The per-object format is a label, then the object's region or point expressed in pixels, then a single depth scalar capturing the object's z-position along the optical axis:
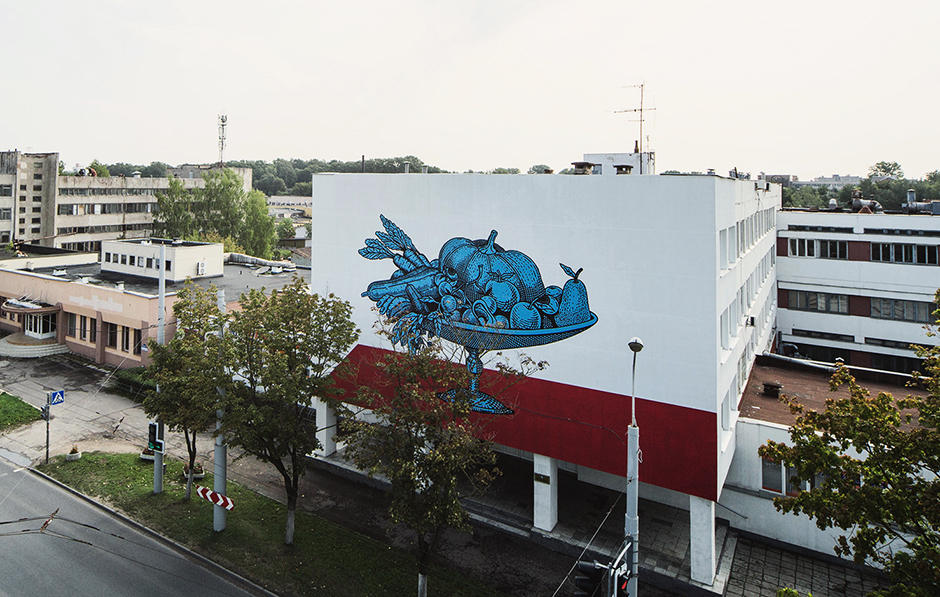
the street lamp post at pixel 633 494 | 12.30
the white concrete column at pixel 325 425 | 27.36
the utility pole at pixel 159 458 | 23.28
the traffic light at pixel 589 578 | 10.38
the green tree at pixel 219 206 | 72.19
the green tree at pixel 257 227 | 73.38
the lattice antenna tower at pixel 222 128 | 96.06
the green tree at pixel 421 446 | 16.19
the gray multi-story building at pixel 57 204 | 78.88
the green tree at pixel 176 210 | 72.31
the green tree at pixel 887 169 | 137.75
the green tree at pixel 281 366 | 18.91
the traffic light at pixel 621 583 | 11.05
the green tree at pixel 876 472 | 11.38
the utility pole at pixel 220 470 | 20.48
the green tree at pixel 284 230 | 113.38
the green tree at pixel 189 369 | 19.38
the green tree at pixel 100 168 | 122.28
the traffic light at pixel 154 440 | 23.02
